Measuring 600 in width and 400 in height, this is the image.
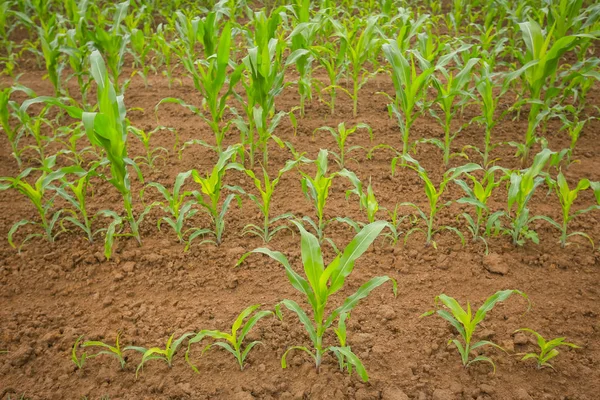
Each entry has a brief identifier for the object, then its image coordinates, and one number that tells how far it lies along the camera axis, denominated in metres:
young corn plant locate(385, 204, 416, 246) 2.89
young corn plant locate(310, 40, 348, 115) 4.03
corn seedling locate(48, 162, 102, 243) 2.83
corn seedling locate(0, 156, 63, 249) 2.85
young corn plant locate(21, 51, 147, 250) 2.58
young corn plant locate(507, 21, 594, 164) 3.17
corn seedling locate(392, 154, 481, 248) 2.82
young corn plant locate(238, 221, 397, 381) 2.06
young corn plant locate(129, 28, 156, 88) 4.76
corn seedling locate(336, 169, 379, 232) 2.78
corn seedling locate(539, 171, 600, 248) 2.68
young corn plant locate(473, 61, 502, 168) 3.31
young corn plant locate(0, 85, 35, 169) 3.49
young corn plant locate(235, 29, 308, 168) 3.27
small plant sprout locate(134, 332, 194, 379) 2.20
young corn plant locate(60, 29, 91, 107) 4.13
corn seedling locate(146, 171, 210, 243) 2.88
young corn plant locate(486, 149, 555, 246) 2.74
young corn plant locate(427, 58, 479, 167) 3.33
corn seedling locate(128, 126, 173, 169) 3.52
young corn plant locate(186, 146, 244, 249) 2.80
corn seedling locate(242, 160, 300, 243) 2.90
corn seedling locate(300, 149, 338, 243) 2.78
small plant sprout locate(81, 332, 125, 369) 2.22
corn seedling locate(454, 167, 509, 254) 2.81
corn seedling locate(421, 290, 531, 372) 2.16
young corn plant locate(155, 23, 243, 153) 3.29
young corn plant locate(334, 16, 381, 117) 4.02
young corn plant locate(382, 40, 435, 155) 3.31
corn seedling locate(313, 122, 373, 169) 3.54
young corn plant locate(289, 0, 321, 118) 3.84
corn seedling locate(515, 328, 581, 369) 2.14
